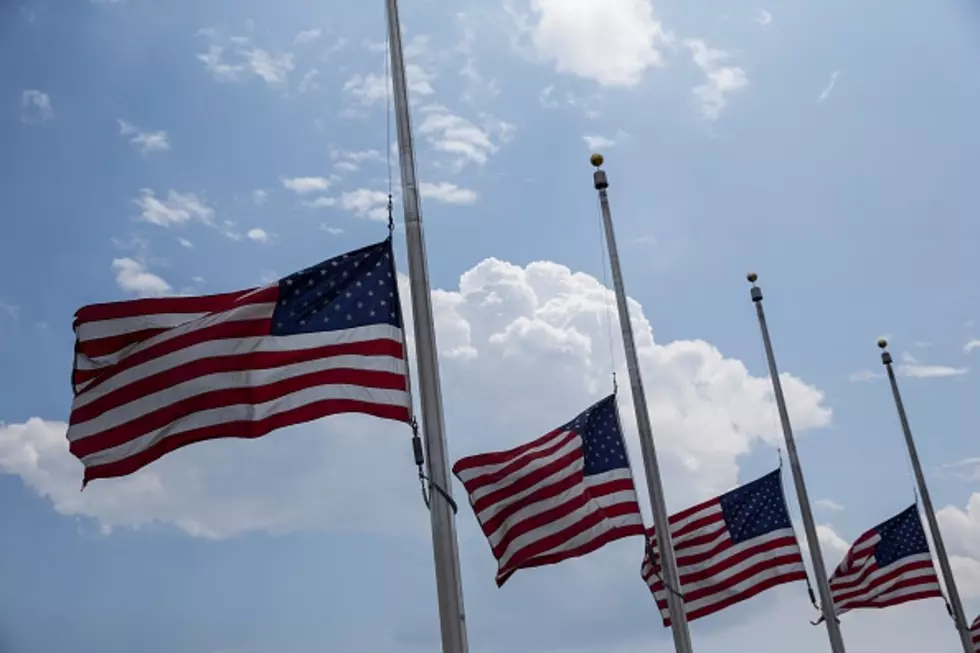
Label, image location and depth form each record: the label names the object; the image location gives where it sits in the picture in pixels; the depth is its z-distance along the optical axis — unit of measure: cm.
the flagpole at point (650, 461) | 1870
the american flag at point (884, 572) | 2725
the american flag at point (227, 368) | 1282
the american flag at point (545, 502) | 1823
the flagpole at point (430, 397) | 1122
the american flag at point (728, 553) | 2258
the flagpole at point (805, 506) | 2434
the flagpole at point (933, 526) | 2908
